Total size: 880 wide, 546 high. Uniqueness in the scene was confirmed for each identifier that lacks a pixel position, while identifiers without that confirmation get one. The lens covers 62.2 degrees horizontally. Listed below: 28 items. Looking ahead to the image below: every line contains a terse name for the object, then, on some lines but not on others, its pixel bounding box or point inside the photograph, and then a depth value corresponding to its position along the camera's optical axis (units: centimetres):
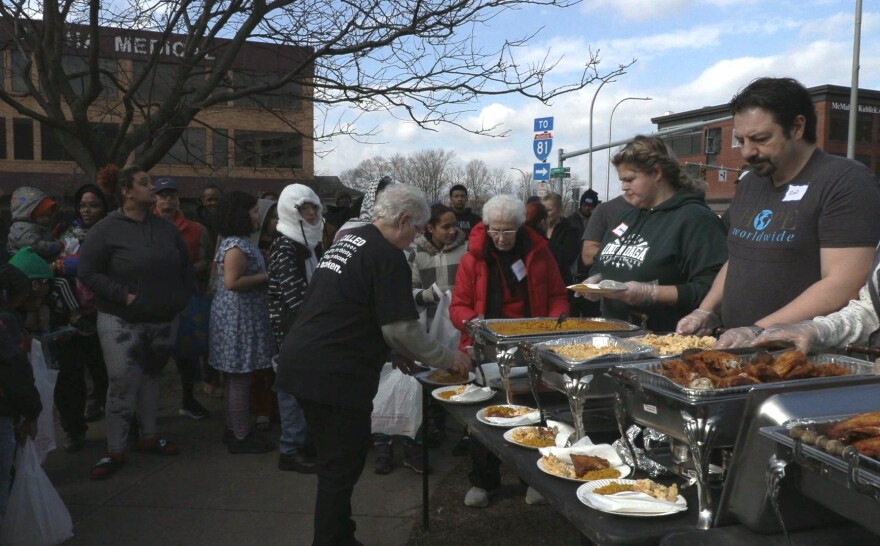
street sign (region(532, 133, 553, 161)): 1260
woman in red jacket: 370
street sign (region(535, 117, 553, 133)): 1267
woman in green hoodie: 283
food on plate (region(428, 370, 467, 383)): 310
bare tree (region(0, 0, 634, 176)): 595
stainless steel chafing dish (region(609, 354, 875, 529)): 147
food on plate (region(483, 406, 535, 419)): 249
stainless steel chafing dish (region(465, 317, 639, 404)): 257
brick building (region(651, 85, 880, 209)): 5109
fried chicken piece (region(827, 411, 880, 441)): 118
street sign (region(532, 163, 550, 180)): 1312
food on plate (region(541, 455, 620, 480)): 179
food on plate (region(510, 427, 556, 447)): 213
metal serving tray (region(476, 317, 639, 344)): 261
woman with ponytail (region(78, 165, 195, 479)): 411
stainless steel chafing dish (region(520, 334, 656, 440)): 203
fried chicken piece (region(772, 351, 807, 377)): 159
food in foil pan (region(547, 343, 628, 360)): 214
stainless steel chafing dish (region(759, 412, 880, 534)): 110
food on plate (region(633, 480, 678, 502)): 160
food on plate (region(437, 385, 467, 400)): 283
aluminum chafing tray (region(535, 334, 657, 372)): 204
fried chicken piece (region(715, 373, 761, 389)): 151
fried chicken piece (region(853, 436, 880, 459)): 111
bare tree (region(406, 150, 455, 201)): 4234
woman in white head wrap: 416
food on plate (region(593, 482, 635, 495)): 165
